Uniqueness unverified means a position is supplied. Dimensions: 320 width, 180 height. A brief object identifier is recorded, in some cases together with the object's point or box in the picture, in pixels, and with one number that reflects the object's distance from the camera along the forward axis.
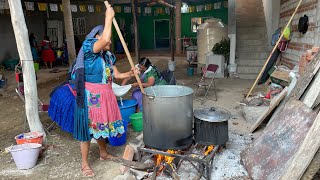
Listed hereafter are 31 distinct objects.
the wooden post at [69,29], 9.43
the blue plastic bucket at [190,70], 10.62
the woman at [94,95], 3.36
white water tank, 10.62
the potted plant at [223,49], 10.09
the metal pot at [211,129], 3.47
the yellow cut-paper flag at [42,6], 11.57
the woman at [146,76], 5.37
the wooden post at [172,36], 11.40
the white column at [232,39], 9.80
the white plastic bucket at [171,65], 11.39
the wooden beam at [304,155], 2.45
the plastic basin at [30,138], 4.12
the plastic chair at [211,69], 7.12
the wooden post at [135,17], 8.82
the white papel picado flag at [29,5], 11.28
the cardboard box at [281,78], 5.48
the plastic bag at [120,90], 5.05
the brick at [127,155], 3.70
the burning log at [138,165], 3.35
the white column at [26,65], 4.27
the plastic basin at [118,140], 4.51
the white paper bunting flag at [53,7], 12.01
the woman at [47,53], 12.78
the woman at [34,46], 12.50
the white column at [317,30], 5.00
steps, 9.82
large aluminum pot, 3.22
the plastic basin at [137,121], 4.96
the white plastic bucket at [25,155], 3.78
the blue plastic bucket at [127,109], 4.99
